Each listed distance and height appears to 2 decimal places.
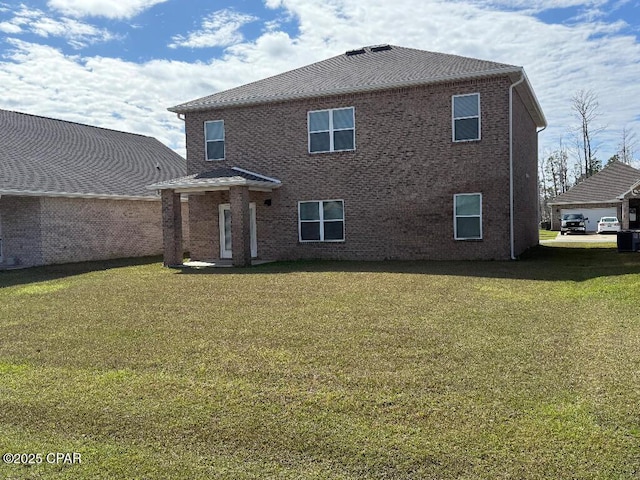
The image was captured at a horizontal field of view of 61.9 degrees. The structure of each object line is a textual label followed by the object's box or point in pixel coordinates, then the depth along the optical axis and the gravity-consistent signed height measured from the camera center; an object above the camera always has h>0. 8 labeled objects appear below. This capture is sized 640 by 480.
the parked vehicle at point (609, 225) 37.41 -0.02
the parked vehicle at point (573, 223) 39.28 +0.16
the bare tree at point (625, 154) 57.81 +7.62
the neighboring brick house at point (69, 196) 18.66 +1.44
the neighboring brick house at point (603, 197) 39.62 +2.22
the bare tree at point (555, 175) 64.75 +6.29
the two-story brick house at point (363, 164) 16.05 +2.16
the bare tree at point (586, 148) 53.69 +7.97
